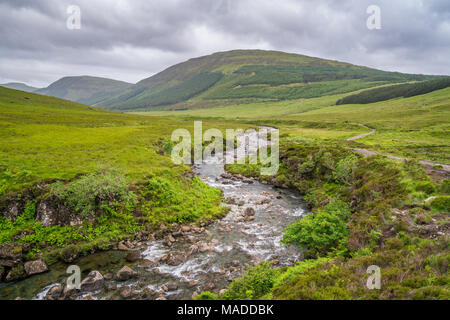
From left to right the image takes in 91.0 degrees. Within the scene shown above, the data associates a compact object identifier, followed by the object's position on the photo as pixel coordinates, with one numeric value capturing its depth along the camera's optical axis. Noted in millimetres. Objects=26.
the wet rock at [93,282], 16078
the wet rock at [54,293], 15201
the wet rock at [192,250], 20583
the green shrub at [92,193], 22953
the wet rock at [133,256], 19684
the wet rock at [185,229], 24269
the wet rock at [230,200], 32250
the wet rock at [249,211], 28553
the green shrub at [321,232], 19419
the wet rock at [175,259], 19061
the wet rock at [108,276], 17336
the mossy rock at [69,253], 19000
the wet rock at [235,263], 18894
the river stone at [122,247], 21053
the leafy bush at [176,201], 25773
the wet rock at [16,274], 16953
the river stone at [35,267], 17453
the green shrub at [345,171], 31636
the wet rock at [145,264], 18766
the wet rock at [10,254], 17562
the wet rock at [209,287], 16141
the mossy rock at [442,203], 16397
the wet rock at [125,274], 17219
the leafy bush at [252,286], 14203
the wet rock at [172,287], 16266
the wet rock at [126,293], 15478
